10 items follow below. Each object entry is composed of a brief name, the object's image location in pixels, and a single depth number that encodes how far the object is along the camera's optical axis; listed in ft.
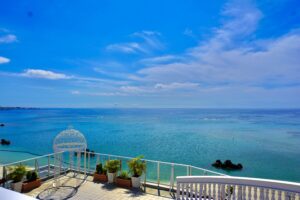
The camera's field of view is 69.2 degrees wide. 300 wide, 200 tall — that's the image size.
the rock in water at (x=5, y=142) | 100.01
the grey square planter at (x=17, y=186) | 18.83
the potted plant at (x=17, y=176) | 18.86
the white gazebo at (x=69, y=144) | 22.53
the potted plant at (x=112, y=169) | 21.25
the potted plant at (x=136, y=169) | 20.38
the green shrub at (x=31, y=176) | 19.97
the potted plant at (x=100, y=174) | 21.87
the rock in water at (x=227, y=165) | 64.95
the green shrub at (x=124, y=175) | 21.01
